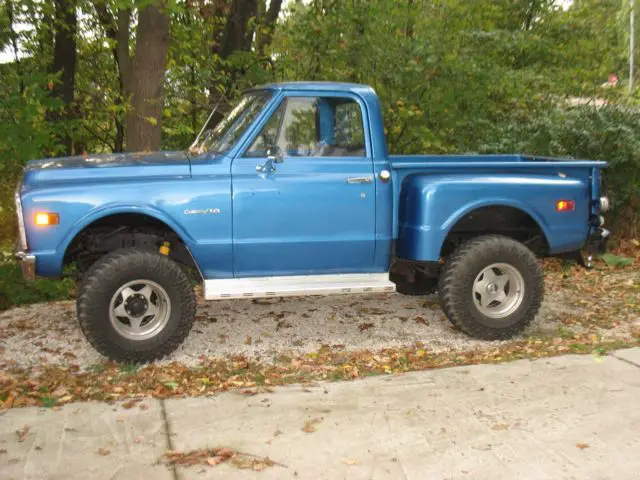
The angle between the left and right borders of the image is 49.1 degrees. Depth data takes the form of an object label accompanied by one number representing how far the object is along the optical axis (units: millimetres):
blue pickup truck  5082
